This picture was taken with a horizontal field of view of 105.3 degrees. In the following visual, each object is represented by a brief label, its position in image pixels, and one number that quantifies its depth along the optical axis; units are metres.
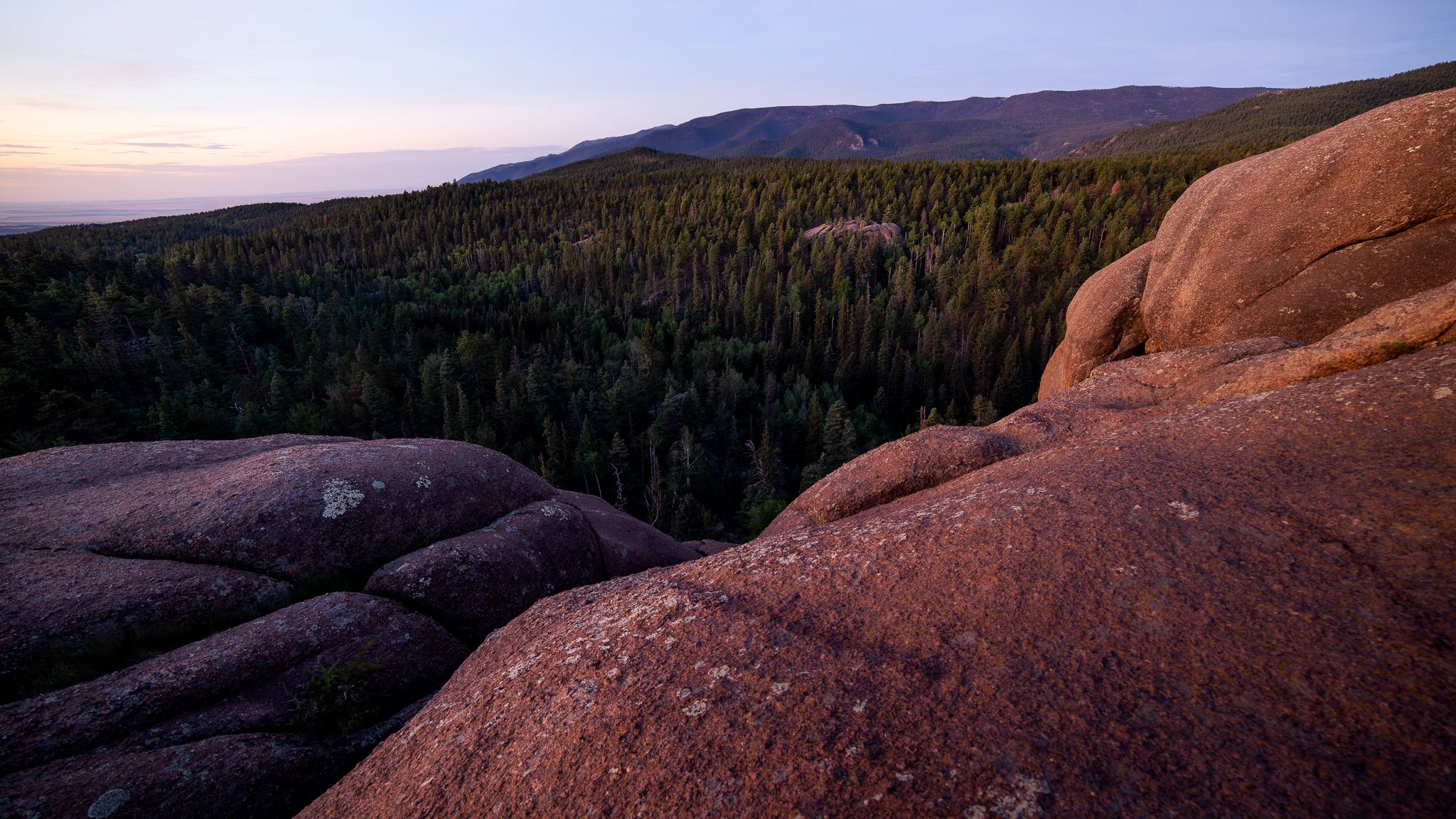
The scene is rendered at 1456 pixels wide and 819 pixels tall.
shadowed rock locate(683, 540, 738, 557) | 20.14
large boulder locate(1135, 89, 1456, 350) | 12.95
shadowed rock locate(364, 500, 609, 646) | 10.37
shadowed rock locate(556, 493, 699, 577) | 14.74
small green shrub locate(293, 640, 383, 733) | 7.66
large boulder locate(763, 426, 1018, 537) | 10.67
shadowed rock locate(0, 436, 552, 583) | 9.95
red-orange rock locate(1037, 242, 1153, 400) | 21.62
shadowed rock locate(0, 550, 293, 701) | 7.53
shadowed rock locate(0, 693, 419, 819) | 6.06
